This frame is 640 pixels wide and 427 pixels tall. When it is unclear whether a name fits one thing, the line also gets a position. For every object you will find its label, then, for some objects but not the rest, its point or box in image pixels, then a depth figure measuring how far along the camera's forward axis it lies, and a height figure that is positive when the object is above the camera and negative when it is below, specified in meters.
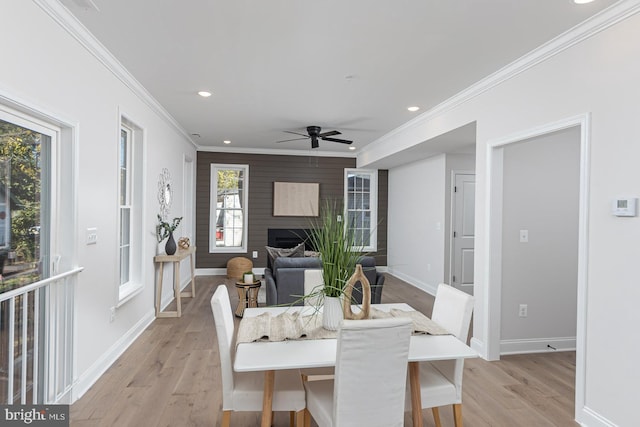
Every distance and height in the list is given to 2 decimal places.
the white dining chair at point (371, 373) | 1.59 -0.72
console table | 4.71 -0.91
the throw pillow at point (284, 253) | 5.58 -0.67
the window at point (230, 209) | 7.94 -0.02
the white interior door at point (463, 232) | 6.11 -0.34
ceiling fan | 5.55 +1.12
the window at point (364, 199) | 8.42 +0.26
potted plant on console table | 4.83 -0.37
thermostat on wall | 2.18 +0.04
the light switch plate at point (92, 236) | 2.87 -0.23
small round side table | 4.73 -1.10
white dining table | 1.69 -0.70
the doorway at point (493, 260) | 3.53 -0.46
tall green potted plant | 2.02 -0.27
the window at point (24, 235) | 2.07 -0.18
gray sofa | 4.22 -0.80
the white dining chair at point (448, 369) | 2.03 -0.93
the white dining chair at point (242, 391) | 1.90 -0.94
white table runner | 2.01 -0.68
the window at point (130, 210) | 3.95 -0.04
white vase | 2.11 -0.58
